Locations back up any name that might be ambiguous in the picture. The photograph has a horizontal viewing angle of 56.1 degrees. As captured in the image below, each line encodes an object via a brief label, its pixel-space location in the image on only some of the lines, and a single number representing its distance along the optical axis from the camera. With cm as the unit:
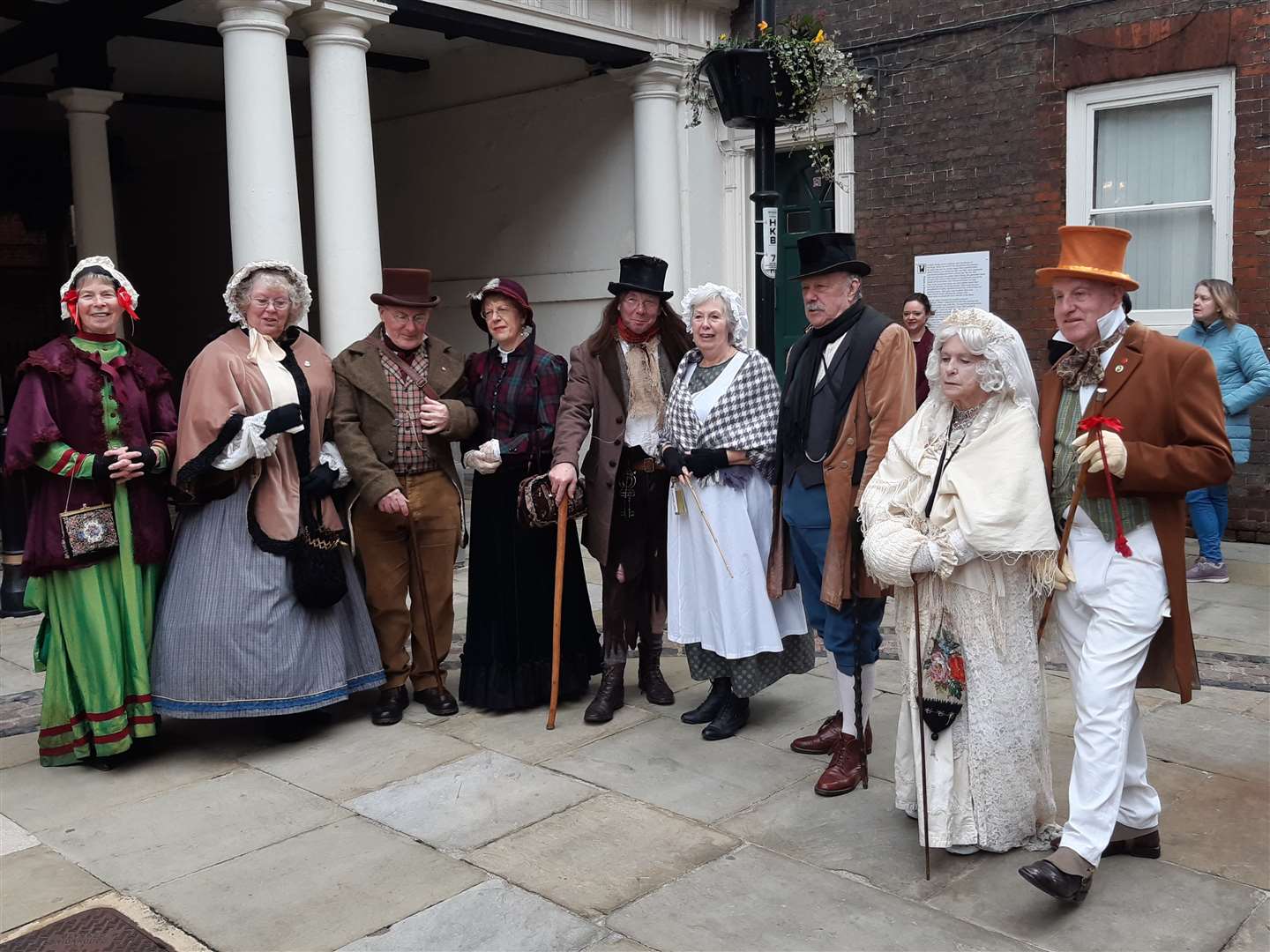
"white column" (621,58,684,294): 974
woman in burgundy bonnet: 514
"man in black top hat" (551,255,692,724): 503
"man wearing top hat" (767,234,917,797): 414
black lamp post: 613
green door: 1005
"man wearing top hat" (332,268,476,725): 501
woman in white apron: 467
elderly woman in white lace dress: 343
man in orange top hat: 326
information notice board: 917
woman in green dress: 454
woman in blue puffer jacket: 726
